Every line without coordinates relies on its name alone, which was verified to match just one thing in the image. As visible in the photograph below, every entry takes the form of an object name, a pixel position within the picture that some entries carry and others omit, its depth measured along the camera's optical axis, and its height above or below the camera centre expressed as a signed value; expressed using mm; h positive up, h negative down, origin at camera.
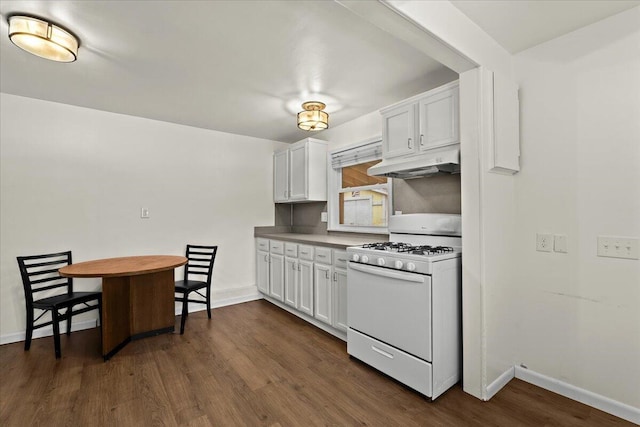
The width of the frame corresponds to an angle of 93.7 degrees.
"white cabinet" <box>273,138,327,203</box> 3938 +608
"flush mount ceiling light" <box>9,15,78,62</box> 1783 +1103
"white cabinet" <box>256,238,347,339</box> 2869 -712
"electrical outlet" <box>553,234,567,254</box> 2018 -187
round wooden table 2570 -766
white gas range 1940 -644
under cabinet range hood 2191 +406
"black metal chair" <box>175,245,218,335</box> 3283 -699
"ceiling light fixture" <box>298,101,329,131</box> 3107 +1048
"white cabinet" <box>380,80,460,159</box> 2240 +757
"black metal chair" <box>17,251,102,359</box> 2602 -697
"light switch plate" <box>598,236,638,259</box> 1756 -190
